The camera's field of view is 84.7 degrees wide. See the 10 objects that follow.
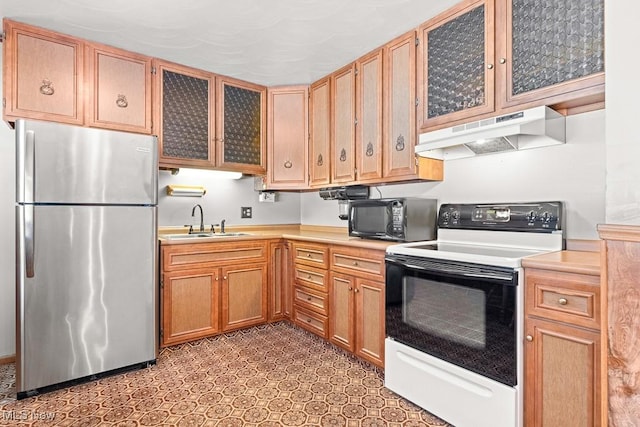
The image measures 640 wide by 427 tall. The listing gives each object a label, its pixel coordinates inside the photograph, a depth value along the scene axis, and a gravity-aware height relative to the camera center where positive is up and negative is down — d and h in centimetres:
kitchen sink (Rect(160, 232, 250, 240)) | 312 -21
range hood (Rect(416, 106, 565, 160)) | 178 +44
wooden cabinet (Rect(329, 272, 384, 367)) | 236 -74
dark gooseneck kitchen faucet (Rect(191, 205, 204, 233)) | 341 -3
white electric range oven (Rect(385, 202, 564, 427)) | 160 -51
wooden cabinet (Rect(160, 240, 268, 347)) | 280 -65
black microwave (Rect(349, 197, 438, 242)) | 242 -4
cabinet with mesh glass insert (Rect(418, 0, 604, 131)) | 165 +84
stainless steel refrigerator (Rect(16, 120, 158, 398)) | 211 -26
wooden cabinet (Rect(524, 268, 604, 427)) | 138 -57
